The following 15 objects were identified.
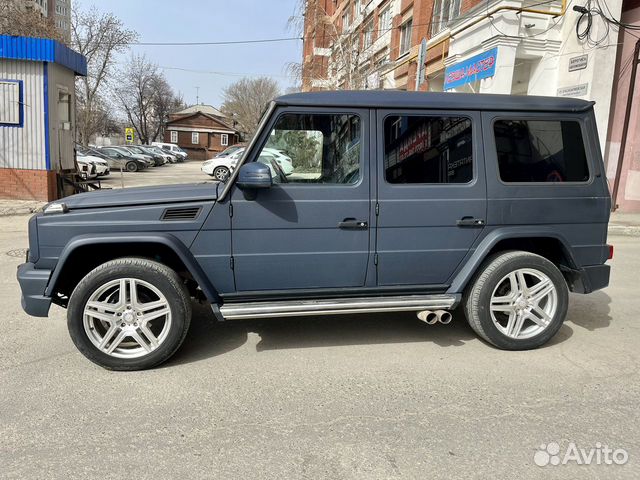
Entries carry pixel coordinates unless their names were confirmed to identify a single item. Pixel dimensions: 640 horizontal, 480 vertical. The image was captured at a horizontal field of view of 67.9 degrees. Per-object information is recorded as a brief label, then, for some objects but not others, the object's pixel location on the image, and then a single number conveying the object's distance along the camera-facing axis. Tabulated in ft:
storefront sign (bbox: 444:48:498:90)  43.91
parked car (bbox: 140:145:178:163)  132.61
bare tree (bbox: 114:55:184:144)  218.79
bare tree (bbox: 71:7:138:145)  113.39
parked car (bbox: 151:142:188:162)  170.19
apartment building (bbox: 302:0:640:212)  41.09
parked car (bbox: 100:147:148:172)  100.73
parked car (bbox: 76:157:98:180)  72.06
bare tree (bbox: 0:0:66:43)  74.74
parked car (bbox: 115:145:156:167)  108.76
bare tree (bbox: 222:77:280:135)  216.33
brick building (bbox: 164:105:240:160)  229.04
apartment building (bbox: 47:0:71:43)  144.59
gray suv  11.45
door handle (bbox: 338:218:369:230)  12.00
